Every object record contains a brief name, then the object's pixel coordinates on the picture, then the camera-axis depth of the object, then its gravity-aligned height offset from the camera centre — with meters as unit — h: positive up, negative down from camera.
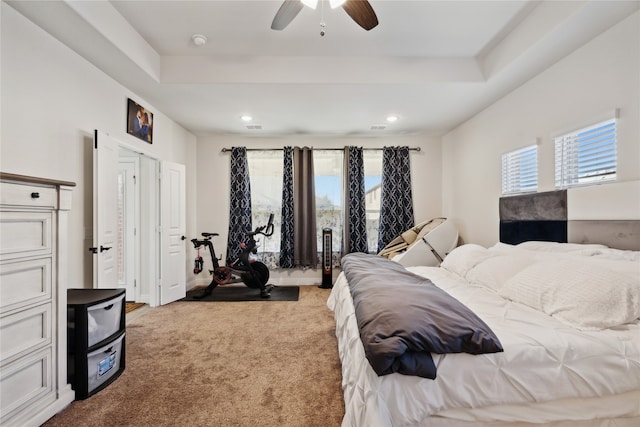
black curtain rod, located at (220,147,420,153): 4.48 +1.11
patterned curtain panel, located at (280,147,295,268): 4.43 +0.05
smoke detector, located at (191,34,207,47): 2.35 +1.58
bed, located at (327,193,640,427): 1.05 -0.63
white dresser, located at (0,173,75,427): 1.33 -0.46
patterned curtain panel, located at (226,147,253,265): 4.39 +0.19
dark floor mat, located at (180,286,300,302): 3.76 -1.20
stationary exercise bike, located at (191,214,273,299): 3.88 -0.85
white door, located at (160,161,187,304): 3.54 -0.23
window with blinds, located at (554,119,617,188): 1.89 +0.45
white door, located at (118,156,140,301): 3.61 -0.15
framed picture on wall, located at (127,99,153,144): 2.93 +1.09
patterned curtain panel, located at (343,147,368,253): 4.43 +0.13
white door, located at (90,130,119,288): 2.35 +0.04
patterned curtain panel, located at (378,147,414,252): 4.47 +0.26
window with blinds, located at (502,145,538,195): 2.61 +0.45
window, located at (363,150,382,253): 4.60 +0.41
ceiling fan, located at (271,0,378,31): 1.59 +1.27
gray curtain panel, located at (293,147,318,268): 4.44 +0.05
